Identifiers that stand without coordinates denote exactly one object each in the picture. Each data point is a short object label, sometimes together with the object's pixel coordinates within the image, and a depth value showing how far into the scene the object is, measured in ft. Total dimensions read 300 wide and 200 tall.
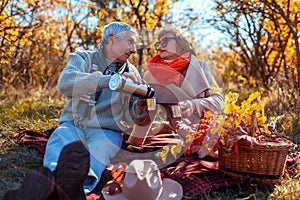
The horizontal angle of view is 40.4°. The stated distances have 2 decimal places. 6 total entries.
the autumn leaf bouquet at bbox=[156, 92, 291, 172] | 6.31
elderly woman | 9.22
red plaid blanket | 6.35
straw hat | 5.66
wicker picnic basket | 6.29
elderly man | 7.10
